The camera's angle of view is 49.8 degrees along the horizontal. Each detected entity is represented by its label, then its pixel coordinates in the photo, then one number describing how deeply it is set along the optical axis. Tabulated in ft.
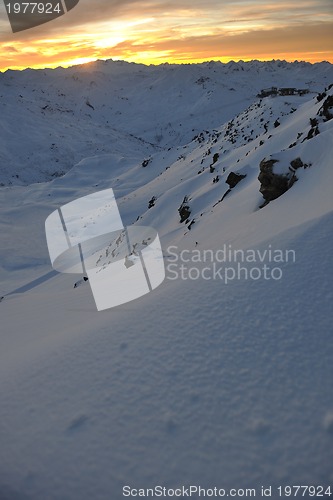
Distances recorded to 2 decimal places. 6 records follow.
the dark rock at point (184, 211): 51.37
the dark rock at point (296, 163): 32.04
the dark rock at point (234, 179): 47.67
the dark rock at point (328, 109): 46.39
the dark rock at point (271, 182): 31.81
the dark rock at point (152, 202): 72.51
